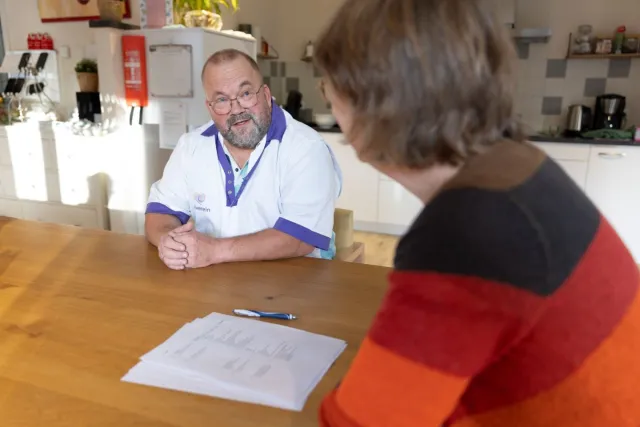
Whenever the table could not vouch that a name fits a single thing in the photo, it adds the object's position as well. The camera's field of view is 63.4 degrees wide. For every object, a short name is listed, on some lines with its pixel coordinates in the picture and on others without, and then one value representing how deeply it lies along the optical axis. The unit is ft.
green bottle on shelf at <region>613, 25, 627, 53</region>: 11.74
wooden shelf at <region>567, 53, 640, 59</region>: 11.62
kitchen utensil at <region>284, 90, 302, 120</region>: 14.30
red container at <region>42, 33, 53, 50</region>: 12.58
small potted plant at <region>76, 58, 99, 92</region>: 11.66
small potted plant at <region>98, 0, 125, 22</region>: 10.56
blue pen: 3.13
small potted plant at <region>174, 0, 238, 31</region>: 9.83
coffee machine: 11.80
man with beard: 4.86
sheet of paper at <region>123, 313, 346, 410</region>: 2.38
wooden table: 2.27
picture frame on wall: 11.92
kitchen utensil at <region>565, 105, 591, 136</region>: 12.05
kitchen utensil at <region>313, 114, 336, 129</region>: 13.12
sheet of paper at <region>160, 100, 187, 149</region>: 9.91
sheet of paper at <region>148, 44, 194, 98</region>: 9.57
